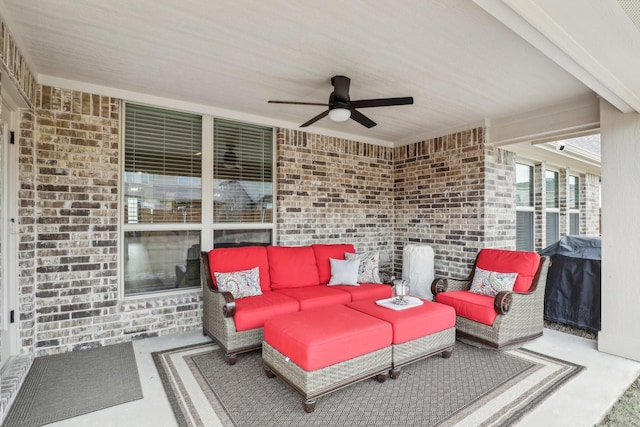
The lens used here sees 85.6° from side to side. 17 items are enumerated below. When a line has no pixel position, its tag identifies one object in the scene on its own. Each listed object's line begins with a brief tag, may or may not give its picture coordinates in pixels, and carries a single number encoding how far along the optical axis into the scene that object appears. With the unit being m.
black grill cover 3.96
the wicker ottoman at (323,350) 2.40
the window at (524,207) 5.75
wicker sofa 3.21
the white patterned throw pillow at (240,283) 3.59
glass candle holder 3.30
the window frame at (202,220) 3.75
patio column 3.29
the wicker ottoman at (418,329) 2.85
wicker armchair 3.35
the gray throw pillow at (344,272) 4.28
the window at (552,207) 6.48
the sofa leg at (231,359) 3.12
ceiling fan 3.06
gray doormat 2.38
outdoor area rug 2.30
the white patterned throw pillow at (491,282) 3.74
